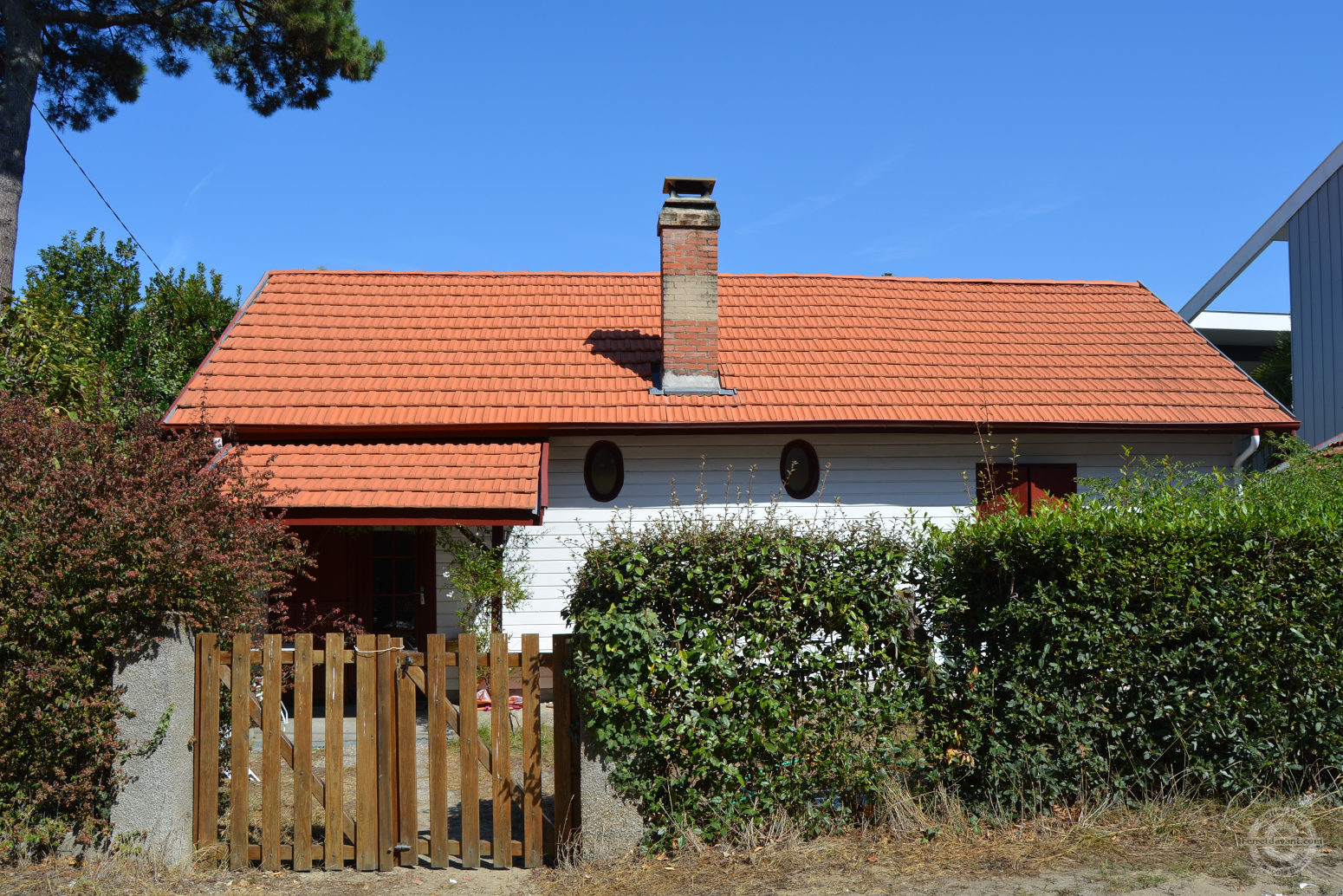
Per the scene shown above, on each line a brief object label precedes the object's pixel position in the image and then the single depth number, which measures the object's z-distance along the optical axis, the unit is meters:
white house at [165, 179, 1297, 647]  10.73
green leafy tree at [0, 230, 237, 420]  11.07
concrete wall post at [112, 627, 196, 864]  5.12
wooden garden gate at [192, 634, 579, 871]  5.32
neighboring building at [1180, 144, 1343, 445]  15.77
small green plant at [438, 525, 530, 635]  10.24
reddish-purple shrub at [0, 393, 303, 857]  4.94
